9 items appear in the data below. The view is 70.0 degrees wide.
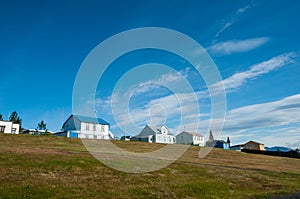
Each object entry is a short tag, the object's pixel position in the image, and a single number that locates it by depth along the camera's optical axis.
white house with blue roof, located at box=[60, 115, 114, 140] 57.23
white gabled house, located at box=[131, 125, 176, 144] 74.34
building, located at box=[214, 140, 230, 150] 76.92
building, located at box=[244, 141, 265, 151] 92.49
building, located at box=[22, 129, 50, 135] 57.78
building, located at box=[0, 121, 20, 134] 45.92
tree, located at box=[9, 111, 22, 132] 89.61
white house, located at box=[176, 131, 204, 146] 87.84
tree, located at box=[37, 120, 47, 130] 76.52
